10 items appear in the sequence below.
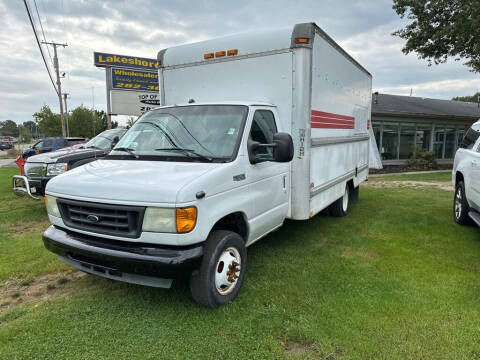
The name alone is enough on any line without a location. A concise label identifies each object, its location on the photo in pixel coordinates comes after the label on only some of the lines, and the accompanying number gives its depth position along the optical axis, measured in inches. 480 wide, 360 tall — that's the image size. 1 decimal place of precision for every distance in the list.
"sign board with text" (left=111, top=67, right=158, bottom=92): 708.7
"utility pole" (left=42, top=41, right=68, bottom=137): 1187.3
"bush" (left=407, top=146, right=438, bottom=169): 714.2
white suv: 218.0
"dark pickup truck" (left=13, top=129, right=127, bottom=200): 259.0
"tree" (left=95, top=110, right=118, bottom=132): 2025.1
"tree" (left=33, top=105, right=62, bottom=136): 1588.3
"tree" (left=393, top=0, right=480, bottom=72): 516.1
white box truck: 115.6
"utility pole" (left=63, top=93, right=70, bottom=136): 1711.5
